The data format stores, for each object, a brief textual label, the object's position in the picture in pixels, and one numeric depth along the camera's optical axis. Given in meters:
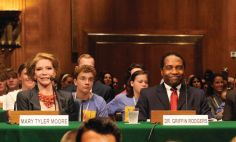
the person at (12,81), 10.04
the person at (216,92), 9.98
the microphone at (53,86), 6.55
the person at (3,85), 9.99
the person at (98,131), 2.99
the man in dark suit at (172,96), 6.94
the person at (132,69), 9.33
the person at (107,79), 12.97
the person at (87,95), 7.27
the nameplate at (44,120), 5.69
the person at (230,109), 6.99
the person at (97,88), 9.27
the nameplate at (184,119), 5.78
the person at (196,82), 12.61
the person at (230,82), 12.68
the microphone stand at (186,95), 6.93
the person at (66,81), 11.88
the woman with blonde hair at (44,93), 6.40
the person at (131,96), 8.59
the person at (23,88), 8.00
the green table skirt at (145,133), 5.66
